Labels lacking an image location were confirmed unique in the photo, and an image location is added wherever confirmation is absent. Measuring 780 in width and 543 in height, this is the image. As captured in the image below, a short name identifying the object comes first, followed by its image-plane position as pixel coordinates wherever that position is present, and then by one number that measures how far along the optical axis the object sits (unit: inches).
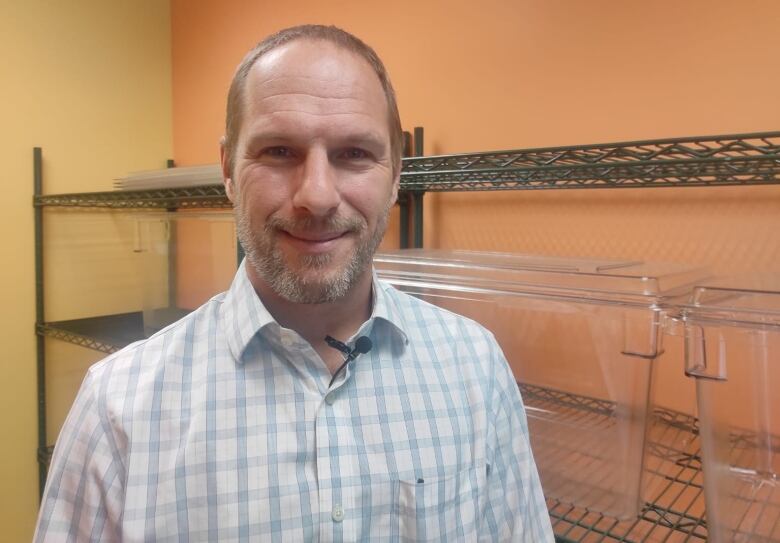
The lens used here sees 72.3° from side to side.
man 25.1
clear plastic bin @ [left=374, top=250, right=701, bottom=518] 32.2
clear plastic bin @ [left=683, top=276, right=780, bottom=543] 27.9
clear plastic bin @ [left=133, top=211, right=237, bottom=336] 60.7
